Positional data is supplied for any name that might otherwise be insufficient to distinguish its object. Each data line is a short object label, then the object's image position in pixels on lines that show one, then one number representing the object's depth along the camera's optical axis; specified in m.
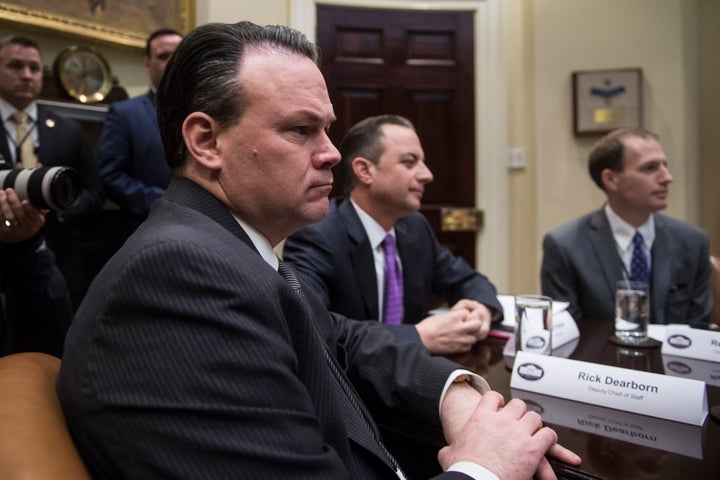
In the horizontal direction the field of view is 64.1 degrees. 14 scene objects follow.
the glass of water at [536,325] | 1.40
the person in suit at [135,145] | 2.54
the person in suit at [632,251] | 2.13
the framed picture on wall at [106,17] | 2.57
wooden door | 3.76
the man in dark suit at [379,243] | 1.88
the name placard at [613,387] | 1.01
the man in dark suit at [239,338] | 0.65
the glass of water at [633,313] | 1.52
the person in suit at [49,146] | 2.24
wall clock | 2.70
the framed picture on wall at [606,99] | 3.54
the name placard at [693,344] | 1.39
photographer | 1.48
